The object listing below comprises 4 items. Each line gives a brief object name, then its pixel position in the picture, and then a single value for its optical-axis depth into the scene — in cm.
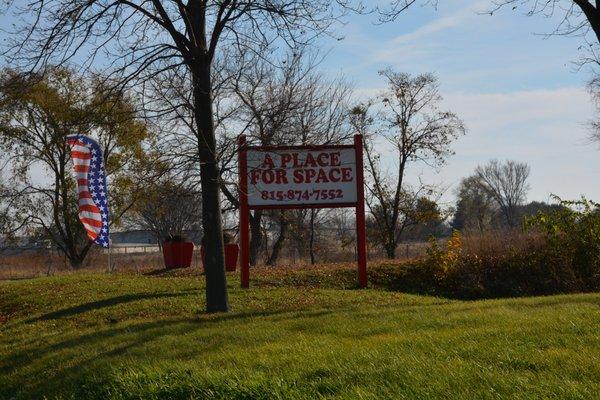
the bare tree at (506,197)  8025
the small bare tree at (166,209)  2303
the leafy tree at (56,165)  3541
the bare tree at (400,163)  3597
